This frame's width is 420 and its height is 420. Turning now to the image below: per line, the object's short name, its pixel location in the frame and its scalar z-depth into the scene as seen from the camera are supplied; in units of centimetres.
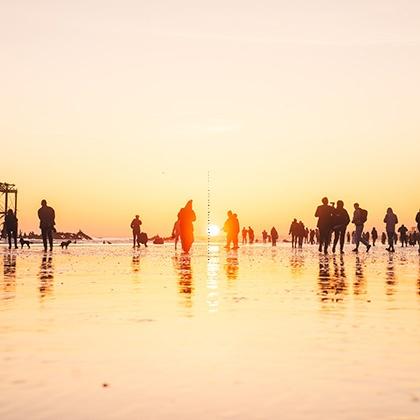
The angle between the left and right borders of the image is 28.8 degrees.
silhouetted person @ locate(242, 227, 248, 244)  7881
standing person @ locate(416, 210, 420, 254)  3955
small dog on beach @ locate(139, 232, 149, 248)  5671
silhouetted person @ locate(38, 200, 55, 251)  3441
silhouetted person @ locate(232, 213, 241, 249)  4619
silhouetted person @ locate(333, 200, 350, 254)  3322
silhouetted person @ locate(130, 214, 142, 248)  5259
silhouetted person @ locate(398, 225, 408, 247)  6346
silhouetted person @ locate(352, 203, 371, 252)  3647
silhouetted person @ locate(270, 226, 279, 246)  6844
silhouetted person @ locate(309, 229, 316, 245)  8397
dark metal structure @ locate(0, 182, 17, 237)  9346
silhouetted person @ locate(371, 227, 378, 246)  7450
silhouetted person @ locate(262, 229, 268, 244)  9275
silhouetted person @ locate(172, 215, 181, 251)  4461
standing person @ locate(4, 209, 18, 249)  4009
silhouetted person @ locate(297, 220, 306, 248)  5828
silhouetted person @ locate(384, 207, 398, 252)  4116
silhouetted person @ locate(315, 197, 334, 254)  3309
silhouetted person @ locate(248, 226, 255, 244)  7724
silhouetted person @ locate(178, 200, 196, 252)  3441
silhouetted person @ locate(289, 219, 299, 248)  5881
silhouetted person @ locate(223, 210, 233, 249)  4603
